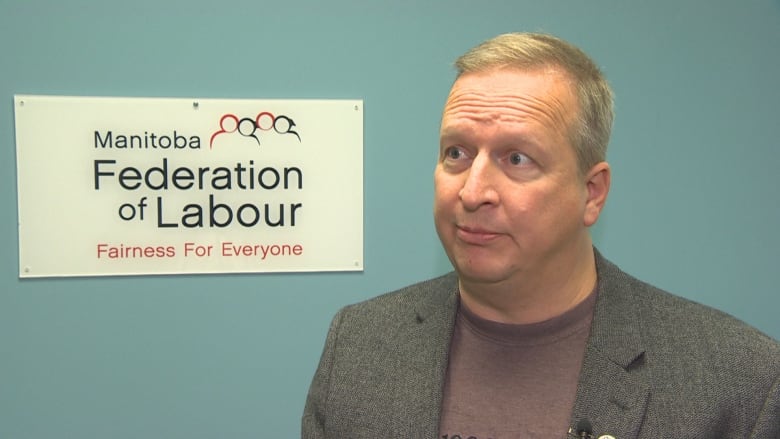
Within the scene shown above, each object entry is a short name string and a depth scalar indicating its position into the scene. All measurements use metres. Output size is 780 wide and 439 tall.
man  1.05
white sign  1.63
